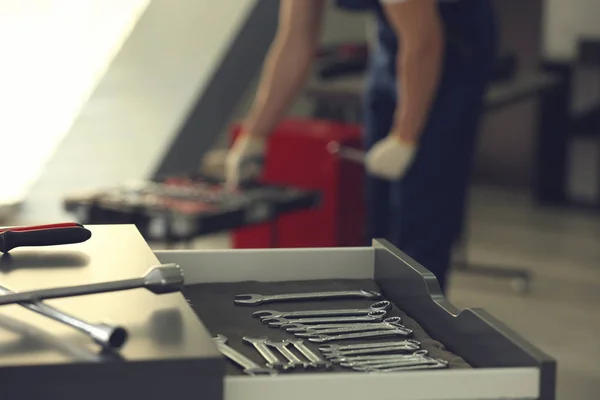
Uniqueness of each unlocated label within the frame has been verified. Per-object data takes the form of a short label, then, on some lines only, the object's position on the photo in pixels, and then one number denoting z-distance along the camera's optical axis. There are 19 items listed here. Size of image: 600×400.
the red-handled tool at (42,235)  2.46
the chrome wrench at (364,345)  2.36
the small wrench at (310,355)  2.29
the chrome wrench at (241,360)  2.25
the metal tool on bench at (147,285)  2.25
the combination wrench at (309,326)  2.45
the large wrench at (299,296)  2.55
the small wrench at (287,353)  2.28
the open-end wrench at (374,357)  2.32
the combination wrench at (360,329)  2.43
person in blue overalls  3.94
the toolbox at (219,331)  2.05
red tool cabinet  5.96
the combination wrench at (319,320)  2.47
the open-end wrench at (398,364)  2.29
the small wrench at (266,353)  2.28
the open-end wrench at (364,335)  2.41
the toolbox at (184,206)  4.27
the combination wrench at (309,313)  2.50
